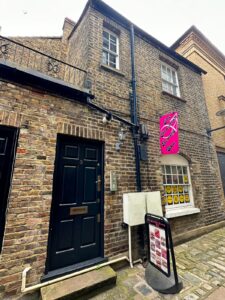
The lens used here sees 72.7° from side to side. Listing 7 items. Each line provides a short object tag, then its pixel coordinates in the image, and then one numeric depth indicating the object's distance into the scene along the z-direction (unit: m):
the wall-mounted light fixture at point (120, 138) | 3.84
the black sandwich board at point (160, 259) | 2.51
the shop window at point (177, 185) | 4.71
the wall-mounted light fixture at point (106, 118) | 3.73
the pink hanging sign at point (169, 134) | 4.11
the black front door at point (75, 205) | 2.93
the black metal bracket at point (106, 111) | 3.70
